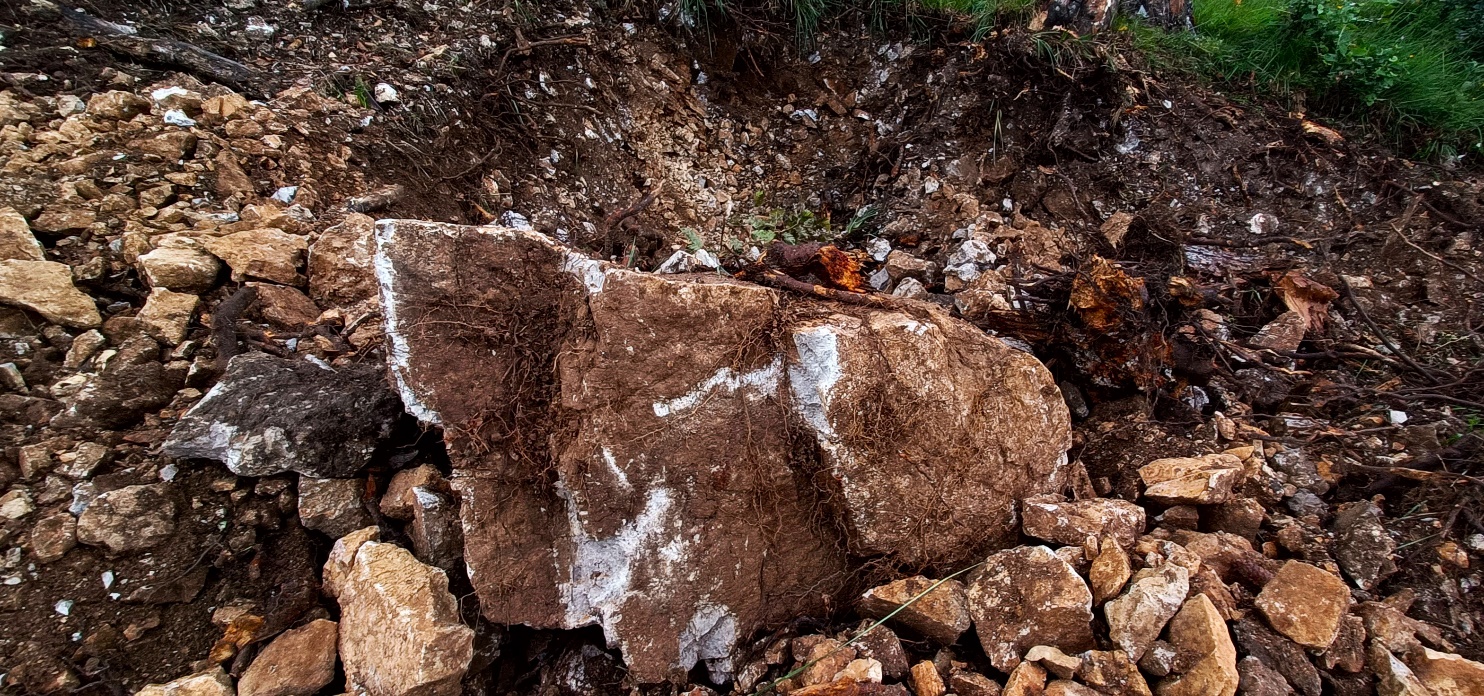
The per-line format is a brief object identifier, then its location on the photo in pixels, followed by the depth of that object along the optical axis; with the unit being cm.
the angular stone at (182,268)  243
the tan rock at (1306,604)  186
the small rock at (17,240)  233
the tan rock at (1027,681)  176
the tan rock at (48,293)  225
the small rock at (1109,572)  193
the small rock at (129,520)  199
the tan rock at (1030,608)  188
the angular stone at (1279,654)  182
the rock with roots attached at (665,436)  206
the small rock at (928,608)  197
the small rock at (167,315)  238
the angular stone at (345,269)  271
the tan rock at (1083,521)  210
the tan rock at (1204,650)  172
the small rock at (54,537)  194
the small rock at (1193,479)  222
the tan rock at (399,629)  185
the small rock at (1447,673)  177
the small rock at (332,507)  220
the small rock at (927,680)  185
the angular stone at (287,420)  216
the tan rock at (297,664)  192
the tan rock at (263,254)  256
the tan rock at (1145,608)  184
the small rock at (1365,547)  212
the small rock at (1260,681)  176
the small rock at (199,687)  184
